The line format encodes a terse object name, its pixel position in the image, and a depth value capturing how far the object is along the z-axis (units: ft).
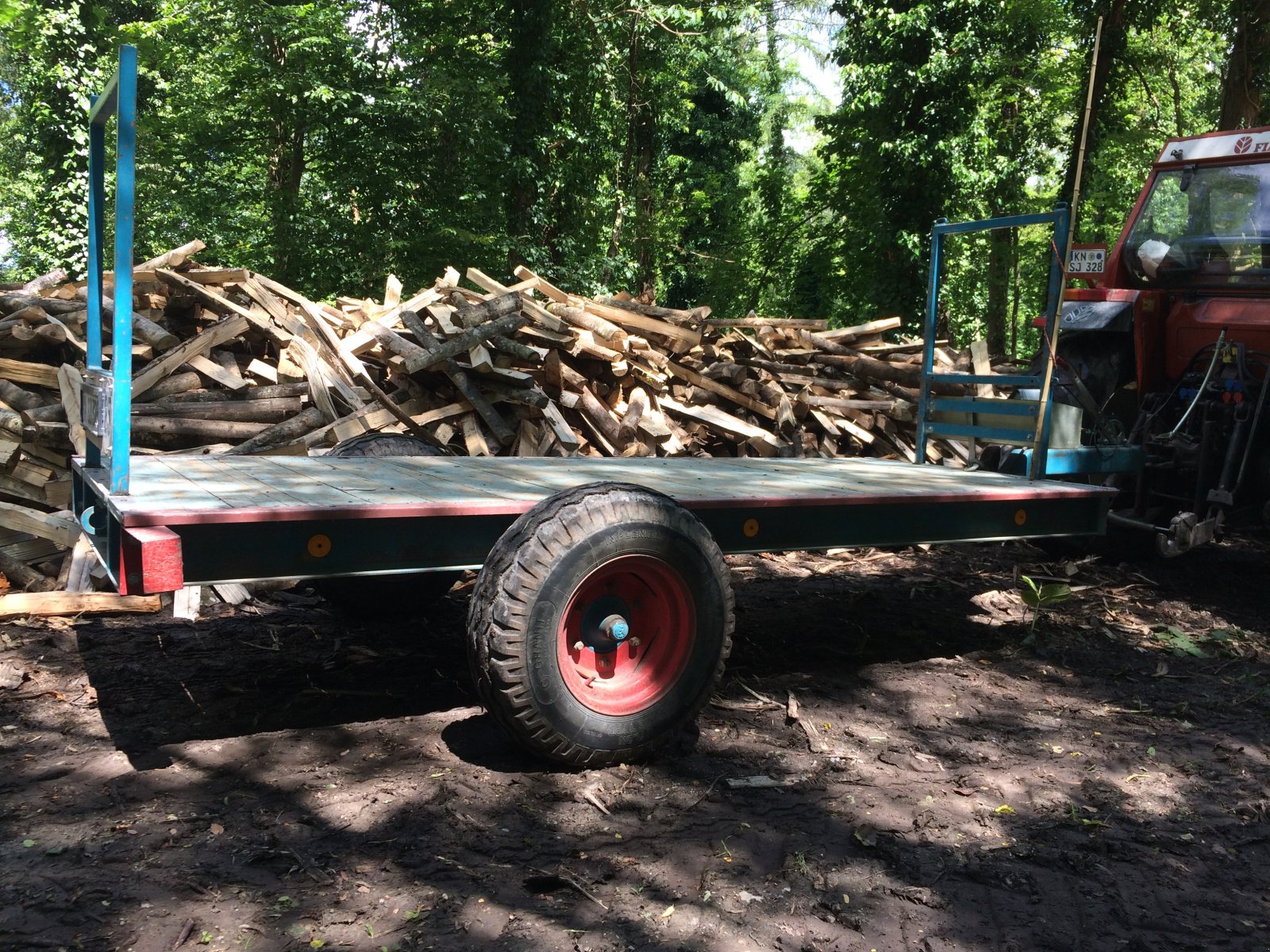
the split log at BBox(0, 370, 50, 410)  22.43
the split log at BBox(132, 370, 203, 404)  23.95
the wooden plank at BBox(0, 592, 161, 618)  17.84
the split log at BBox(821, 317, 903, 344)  36.37
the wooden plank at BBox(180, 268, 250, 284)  28.12
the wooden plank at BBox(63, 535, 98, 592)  19.07
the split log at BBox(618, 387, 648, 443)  28.35
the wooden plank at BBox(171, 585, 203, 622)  18.72
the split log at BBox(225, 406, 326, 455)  22.94
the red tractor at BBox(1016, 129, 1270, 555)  20.11
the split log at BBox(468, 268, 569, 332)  28.73
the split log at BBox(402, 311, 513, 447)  26.73
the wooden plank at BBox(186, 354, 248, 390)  24.82
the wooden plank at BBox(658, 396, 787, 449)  29.76
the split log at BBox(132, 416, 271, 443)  23.00
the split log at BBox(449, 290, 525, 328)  28.04
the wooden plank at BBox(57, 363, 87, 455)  20.75
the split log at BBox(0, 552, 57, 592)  19.77
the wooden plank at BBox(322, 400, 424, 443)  23.90
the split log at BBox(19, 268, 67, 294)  27.78
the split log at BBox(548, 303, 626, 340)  29.99
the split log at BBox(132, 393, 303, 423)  23.68
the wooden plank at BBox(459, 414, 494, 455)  26.02
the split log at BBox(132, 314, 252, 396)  23.81
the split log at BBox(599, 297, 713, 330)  33.86
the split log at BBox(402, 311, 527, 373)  26.27
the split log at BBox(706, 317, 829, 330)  36.19
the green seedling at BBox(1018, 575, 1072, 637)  20.13
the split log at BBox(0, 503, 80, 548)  19.36
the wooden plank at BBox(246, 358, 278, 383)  25.94
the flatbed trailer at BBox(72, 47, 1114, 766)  10.59
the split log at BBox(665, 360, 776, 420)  31.32
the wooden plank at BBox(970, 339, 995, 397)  33.99
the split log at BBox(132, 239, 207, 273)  27.07
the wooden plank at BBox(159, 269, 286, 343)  26.58
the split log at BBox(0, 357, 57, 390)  23.00
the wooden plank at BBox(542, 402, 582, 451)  26.50
